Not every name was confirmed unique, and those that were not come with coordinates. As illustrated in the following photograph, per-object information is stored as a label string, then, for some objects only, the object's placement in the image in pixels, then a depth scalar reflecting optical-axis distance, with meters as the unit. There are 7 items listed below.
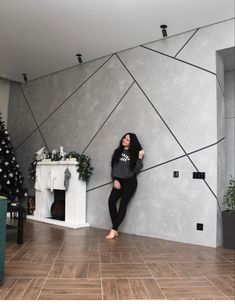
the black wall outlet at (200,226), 4.09
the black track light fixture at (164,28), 4.29
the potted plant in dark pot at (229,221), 3.90
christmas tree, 6.54
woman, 4.60
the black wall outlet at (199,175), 4.13
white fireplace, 5.37
